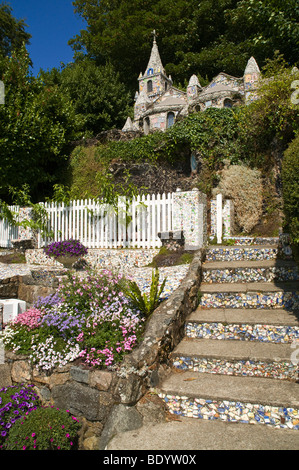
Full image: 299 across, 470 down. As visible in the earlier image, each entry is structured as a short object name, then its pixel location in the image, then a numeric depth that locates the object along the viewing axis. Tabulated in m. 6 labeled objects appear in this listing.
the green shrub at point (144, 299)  4.27
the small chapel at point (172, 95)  19.20
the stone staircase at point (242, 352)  3.02
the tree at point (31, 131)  11.27
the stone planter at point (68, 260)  7.88
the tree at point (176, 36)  25.80
